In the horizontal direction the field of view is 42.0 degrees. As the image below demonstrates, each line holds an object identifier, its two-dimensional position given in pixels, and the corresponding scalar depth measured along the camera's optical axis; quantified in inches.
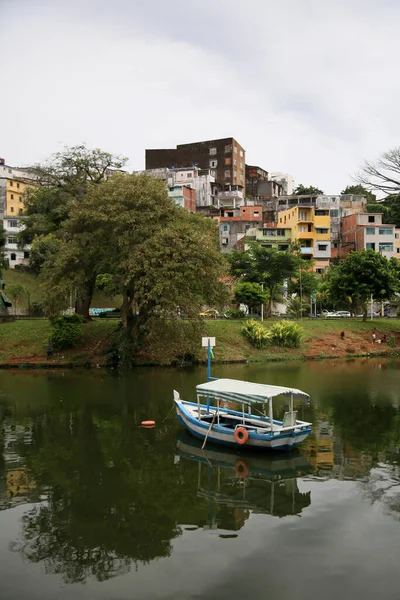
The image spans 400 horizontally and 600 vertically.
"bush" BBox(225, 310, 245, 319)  2063.2
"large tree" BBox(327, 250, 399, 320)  1915.6
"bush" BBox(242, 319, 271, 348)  1690.5
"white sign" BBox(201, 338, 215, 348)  904.3
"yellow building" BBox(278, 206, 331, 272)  2950.3
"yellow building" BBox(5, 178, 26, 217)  3590.1
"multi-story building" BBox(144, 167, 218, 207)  3863.2
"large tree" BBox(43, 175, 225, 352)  1318.2
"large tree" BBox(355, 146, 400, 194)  2214.6
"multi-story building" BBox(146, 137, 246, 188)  4143.7
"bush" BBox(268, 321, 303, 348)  1720.0
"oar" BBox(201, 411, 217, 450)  678.6
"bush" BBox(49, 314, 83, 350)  1528.1
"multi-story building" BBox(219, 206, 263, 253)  3166.8
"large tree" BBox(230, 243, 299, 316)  2126.0
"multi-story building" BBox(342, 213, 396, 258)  2883.9
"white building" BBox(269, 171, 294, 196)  4615.4
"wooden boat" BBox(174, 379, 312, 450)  645.9
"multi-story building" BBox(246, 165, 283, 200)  4271.7
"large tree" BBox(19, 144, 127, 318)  1749.5
